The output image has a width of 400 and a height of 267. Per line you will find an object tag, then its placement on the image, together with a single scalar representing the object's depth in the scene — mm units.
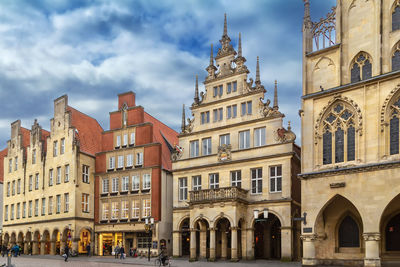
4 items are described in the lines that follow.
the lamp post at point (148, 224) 39719
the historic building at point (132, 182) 49062
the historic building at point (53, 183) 52844
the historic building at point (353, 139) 28641
